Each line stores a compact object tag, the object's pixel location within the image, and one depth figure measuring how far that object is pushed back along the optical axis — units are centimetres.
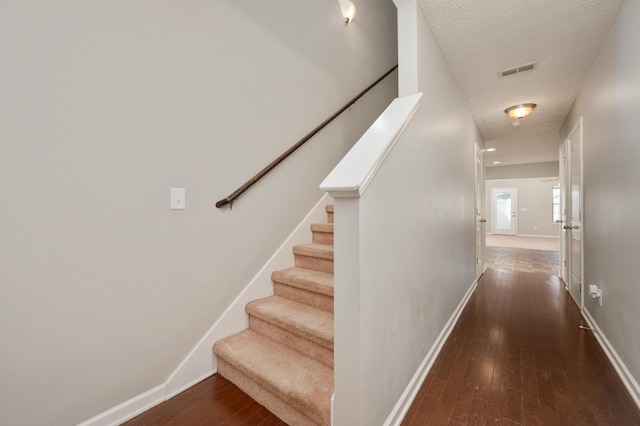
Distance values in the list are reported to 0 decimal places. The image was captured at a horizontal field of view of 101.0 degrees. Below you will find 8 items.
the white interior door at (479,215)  401
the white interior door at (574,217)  282
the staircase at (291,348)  128
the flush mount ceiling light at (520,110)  325
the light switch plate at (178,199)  147
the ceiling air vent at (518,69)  244
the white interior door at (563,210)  369
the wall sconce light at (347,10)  273
